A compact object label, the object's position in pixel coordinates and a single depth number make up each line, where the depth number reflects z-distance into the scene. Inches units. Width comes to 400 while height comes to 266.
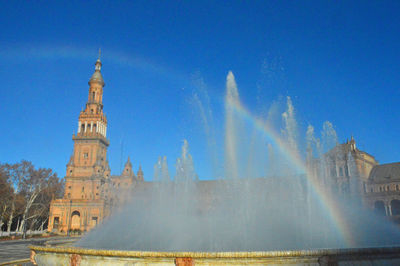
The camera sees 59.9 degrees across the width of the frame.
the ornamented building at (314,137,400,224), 2449.6
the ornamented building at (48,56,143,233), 2487.7
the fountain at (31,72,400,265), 374.3
